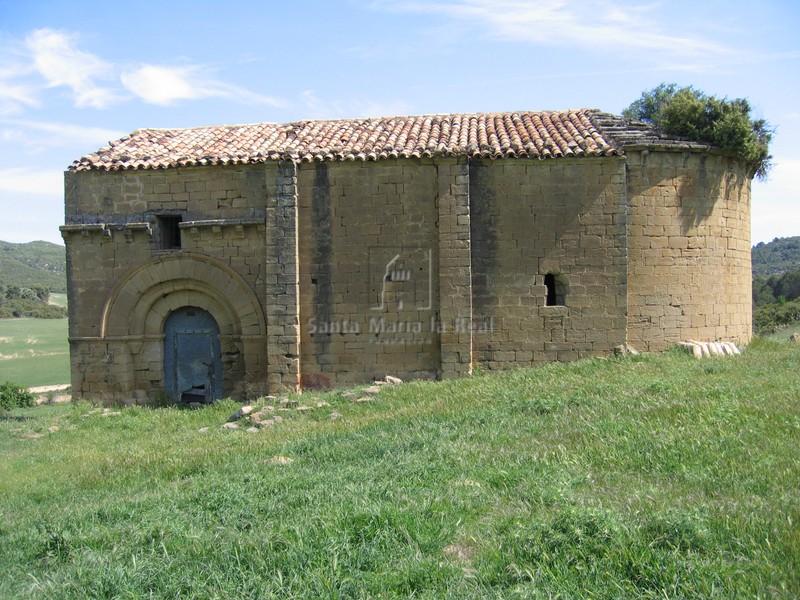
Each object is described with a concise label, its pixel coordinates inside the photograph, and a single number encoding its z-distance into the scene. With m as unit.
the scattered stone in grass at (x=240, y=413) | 11.27
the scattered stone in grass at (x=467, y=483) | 5.61
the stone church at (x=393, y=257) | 13.00
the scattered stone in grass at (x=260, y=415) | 10.94
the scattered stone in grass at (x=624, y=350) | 12.77
